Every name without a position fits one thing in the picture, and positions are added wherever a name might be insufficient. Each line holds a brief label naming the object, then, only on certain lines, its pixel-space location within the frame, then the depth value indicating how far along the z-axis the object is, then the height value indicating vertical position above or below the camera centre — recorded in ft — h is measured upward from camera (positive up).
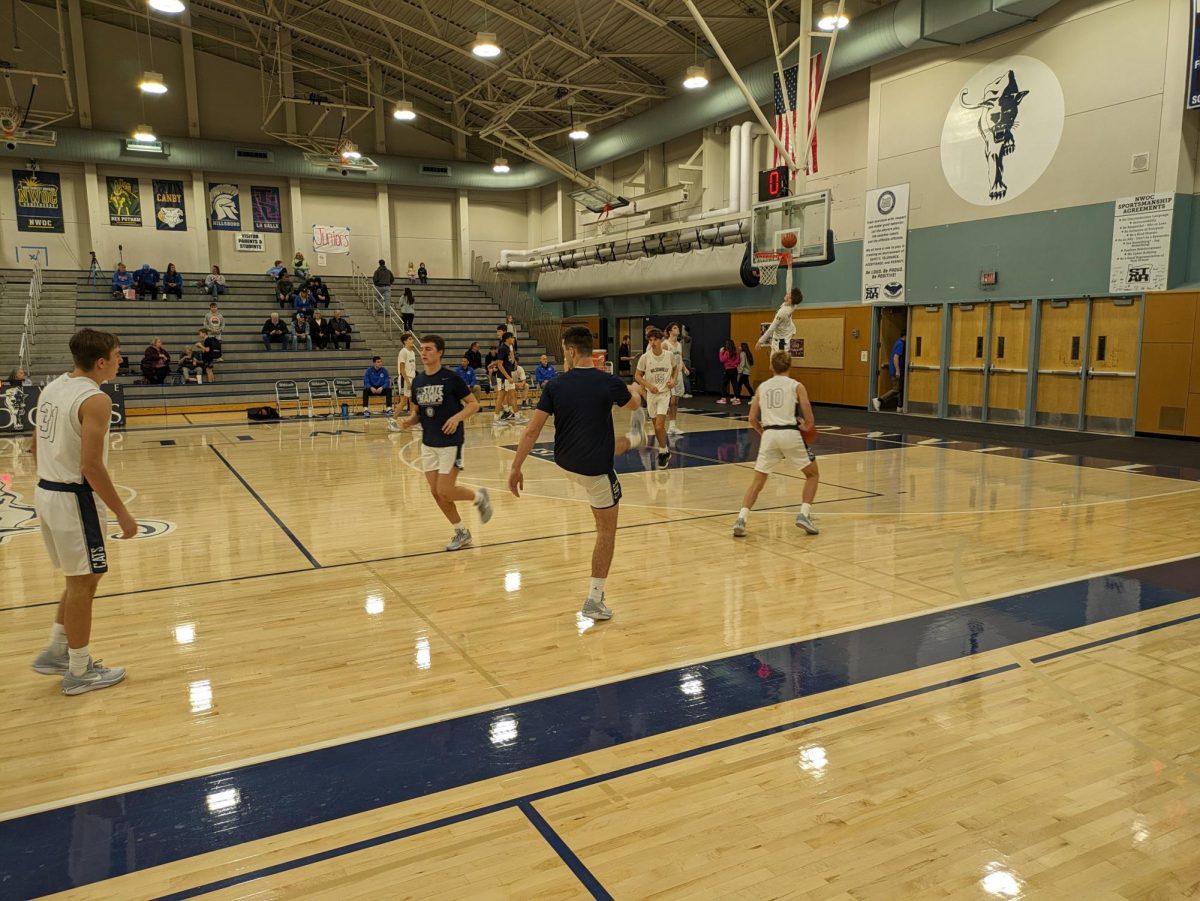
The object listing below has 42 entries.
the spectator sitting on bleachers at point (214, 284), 86.28 +7.28
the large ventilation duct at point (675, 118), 50.98 +21.27
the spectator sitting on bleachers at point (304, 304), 84.07 +4.90
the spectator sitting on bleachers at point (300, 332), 80.23 +1.93
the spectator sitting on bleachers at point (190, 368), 69.67 -1.29
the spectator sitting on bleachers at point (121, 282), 82.79 +7.24
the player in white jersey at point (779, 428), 24.30 -2.45
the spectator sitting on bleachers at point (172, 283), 84.58 +7.25
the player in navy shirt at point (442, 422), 23.09 -2.04
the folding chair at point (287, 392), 63.21 -3.19
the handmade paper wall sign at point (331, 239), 101.76 +13.96
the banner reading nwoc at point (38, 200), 87.45 +16.60
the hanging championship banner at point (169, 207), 93.81 +16.77
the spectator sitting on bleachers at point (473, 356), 72.43 -0.57
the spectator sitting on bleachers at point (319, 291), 88.02 +6.56
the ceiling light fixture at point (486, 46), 53.16 +19.77
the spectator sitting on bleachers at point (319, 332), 80.02 +1.90
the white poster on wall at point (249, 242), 98.07 +13.21
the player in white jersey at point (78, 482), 13.30 -2.11
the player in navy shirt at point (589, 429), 16.93 -1.68
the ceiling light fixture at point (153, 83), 65.24 +21.51
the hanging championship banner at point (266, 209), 98.89 +17.37
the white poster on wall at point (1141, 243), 45.09 +5.53
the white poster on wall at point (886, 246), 60.08 +7.43
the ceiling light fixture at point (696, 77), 57.10 +18.85
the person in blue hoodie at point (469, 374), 66.44 -1.98
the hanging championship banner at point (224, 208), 96.53 +17.12
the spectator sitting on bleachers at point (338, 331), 81.61 +2.01
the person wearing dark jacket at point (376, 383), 59.62 -2.36
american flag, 52.60 +15.47
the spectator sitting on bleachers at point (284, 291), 87.56 +6.51
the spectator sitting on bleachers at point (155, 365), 67.41 -0.95
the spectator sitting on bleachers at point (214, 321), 76.38 +2.95
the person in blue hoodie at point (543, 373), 67.92 -2.00
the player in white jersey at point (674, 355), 40.79 -0.39
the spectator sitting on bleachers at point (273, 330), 79.05 +2.11
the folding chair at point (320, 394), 62.54 -3.32
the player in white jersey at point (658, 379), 37.70 -1.46
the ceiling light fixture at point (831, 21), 46.31 +18.57
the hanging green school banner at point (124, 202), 91.56 +17.04
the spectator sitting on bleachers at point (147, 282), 83.20 +7.29
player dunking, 36.81 +1.10
